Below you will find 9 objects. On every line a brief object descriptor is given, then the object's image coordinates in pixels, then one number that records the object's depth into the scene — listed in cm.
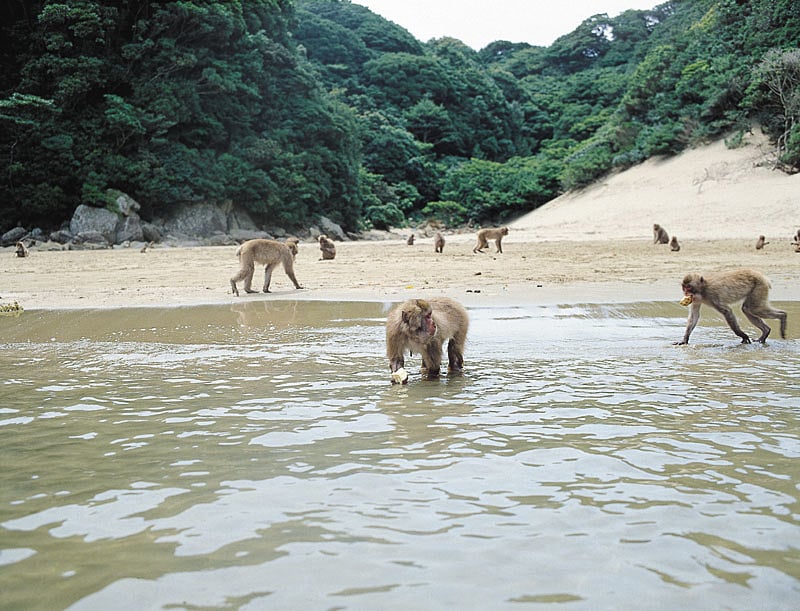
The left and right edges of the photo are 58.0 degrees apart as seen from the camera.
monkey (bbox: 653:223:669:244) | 2190
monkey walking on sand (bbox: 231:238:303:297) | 1213
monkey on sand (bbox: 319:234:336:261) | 1931
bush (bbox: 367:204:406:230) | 4984
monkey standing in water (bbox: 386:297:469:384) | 527
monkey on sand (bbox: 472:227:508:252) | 2138
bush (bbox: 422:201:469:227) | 5303
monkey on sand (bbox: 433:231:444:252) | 2130
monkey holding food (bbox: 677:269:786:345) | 716
